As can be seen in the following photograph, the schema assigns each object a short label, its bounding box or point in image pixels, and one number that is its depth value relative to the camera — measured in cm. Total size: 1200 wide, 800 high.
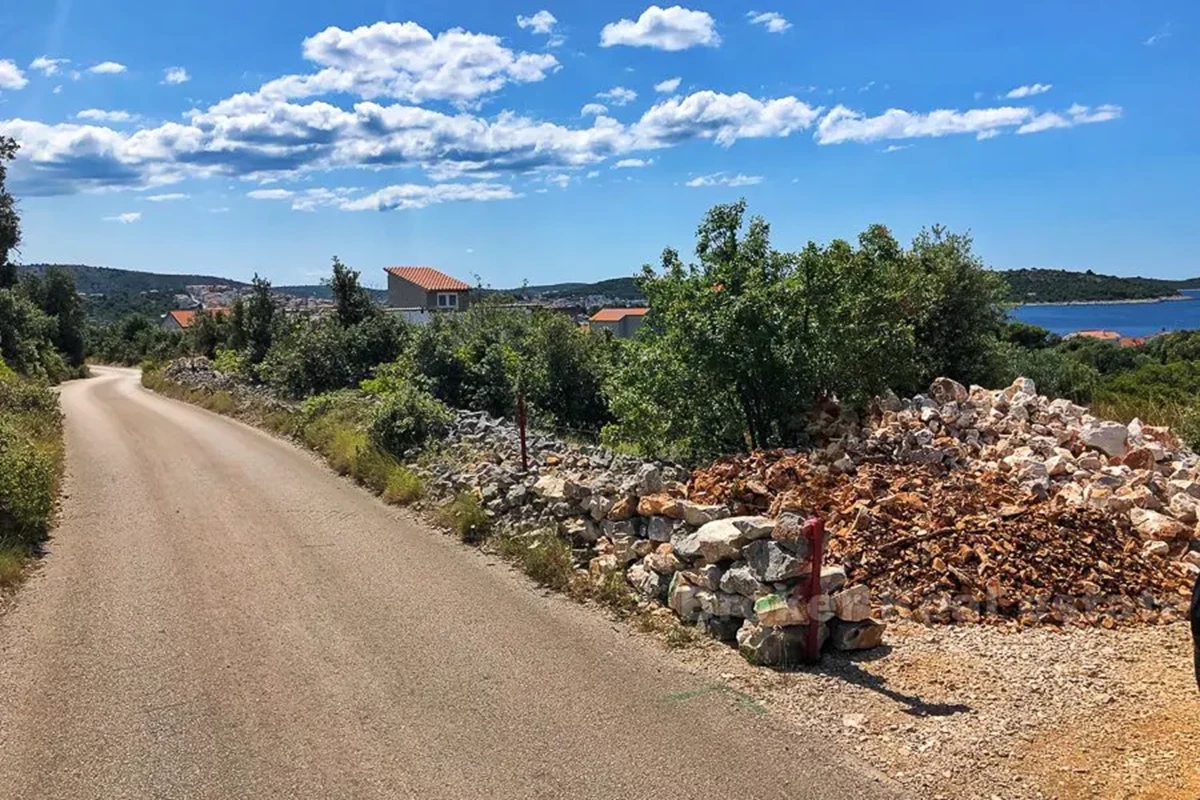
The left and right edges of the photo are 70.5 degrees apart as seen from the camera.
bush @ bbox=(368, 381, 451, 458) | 1370
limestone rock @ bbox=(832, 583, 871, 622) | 618
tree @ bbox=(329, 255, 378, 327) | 2609
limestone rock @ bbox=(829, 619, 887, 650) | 609
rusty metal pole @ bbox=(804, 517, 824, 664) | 596
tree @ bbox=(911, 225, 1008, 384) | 1634
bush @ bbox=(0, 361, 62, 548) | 973
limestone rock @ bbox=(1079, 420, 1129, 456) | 912
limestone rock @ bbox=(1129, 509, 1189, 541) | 733
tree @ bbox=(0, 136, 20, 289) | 3850
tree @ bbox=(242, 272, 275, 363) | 3061
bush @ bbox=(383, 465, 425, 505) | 1173
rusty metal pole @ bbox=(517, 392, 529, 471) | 1099
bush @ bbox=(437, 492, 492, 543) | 985
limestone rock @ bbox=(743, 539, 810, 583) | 608
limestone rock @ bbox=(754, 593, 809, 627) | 602
